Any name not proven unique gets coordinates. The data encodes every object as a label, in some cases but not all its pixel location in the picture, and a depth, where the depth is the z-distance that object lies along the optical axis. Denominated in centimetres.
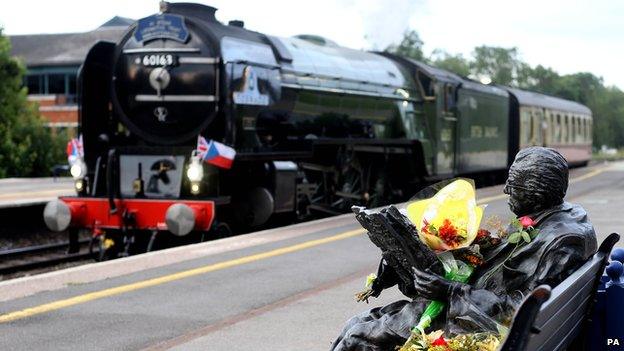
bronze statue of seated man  321
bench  258
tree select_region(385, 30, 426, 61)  9132
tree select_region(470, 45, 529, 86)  12319
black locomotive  1215
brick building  5084
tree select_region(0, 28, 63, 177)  3597
